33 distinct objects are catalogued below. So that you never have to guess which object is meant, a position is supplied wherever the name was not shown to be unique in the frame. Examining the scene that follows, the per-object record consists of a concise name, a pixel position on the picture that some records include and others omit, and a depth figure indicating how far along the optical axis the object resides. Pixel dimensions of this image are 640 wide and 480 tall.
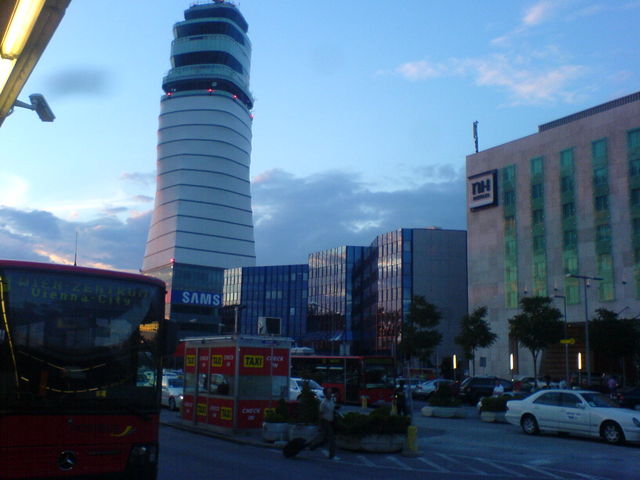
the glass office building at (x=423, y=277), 94.06
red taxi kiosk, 21.44
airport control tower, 144.50
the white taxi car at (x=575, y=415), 19.61
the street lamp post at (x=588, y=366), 40.92
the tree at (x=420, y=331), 59.84
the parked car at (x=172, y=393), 33.03
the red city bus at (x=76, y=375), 8.02
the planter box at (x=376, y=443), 17.58
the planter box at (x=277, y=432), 19.31
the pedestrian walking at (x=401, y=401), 26.14
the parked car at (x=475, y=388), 42.72
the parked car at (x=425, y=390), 48.22
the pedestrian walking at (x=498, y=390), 38.97
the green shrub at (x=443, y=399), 30.55
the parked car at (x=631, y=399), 29.47
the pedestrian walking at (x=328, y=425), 16.26
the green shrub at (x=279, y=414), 19.55
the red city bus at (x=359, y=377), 39.12
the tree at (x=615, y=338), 47.97
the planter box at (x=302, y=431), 18.48
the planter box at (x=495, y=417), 28.11
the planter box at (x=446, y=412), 30.14
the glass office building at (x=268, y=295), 130.12
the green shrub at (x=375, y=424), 17.59
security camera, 10.07
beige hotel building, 59.38
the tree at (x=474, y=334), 57.31
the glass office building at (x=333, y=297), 112.06
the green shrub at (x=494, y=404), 28.39
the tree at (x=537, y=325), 49.62
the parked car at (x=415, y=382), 51.22
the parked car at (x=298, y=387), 33.67
